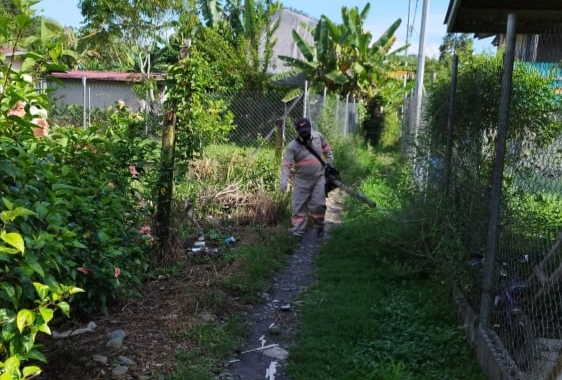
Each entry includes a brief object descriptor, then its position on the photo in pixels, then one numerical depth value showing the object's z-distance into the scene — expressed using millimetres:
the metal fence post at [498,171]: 3846
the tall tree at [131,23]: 20531
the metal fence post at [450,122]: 5595
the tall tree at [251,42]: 20266
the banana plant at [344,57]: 20781
